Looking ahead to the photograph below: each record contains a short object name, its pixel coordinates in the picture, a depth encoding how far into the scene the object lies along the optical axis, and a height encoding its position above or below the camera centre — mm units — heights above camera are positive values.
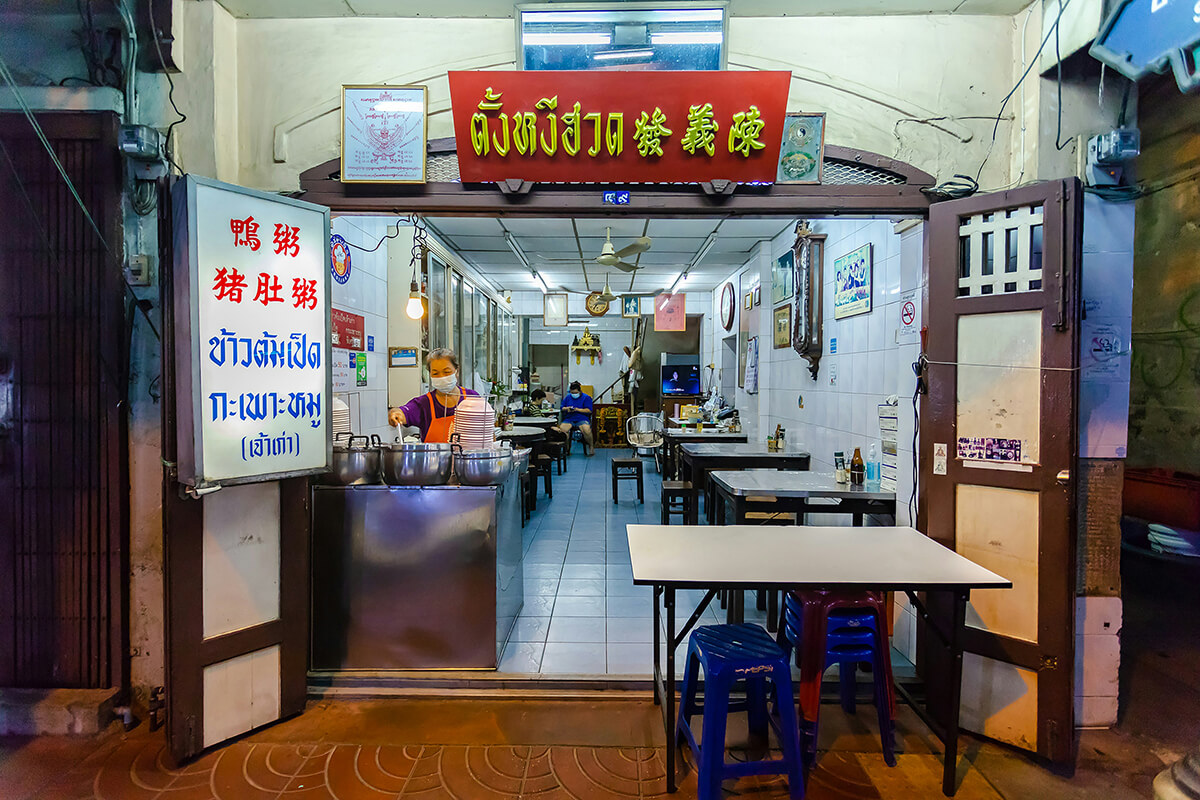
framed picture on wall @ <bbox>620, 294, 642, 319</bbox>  10594 +1598
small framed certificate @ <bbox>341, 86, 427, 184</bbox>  2787 +1249
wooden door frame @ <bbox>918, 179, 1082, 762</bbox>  2363 -182
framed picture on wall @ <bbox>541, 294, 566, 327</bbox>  9867 +1393
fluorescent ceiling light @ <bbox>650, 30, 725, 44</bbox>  2750 +1713
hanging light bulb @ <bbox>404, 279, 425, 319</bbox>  4906 +728
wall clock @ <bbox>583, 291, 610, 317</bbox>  8844 +1350
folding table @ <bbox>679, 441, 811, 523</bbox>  4902 -605
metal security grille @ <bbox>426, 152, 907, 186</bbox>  2852 +1097
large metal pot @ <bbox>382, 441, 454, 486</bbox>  3066 -405
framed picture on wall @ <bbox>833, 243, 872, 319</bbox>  3971 +799
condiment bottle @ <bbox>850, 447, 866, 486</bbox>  3693 -521
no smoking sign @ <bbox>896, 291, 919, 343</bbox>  3135 +412
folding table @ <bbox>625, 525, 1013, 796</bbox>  2156 -716
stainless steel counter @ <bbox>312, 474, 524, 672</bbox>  3010 -1001
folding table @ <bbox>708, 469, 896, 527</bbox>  3404 -641
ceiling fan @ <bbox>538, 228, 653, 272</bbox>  5336 +1351
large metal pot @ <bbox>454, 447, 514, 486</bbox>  3082 -426
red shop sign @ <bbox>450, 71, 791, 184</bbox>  2643 +1258
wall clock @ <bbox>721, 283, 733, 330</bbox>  8305 +1260
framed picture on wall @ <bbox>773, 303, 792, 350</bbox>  5680 +660
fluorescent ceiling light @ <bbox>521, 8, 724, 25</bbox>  2725 +1799
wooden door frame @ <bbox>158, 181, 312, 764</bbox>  2389 -909
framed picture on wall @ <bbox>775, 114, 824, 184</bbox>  2797 +1197
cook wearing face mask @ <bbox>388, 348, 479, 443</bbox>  4082 -110
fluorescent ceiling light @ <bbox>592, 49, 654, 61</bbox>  2771 +1638
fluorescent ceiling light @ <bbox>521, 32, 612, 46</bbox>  2752 +1704
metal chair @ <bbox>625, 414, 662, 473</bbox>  8250 -636
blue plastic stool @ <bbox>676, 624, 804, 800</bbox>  2117 -1167
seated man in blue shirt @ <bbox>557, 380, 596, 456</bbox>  11422 -468
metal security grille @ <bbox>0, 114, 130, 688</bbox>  2680 -134
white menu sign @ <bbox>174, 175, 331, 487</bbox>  2328 +235
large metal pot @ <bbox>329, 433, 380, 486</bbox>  3059 -412
